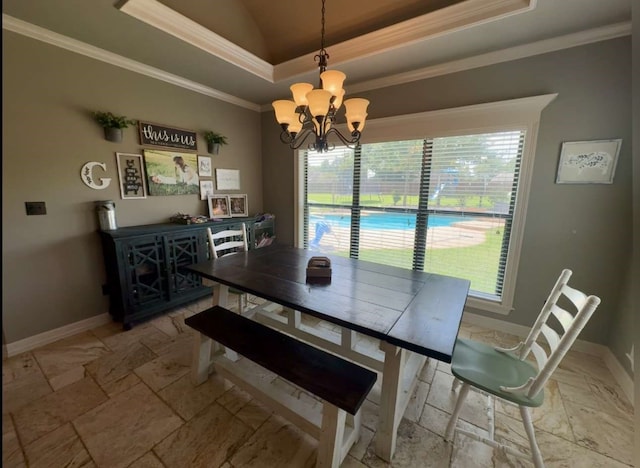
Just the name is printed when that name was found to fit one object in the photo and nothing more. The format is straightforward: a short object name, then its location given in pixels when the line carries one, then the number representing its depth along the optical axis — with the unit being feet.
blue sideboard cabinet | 8.91
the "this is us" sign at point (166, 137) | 9.80
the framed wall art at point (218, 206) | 11.98
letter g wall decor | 8.74
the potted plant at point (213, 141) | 11.57
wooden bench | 5.14
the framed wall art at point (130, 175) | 9.45
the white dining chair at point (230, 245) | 8.68
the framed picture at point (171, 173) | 10.11
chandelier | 6.55
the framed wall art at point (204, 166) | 11.53
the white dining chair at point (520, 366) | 4.82
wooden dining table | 5.08
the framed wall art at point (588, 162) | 7.62
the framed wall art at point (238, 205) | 12.86
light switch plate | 7.98
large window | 9.05
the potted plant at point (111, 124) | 8.79
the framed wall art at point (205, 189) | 11.72
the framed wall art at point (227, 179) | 12.29
